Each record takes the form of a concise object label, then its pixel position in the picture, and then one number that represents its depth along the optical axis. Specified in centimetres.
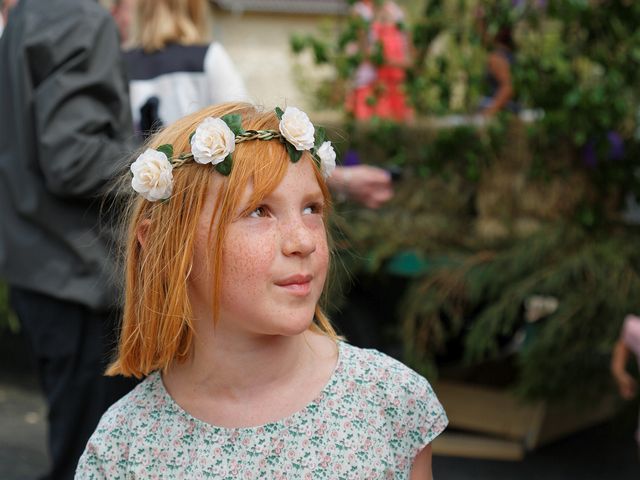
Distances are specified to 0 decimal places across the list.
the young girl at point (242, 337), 171
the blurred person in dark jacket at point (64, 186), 274
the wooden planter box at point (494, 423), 466
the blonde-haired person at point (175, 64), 328
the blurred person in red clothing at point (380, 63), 462
